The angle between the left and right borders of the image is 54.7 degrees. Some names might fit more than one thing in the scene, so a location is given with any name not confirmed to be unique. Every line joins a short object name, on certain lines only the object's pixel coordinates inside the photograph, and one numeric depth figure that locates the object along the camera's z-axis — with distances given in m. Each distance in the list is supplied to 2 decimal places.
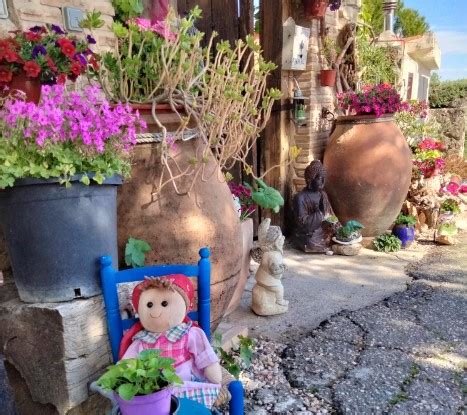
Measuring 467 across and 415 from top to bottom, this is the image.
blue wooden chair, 1.43
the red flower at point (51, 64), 1.66
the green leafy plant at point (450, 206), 4.54
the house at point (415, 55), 7.02
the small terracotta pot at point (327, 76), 4.40
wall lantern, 4.25
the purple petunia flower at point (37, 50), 1.65
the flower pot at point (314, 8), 4.16
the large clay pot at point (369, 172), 4.13
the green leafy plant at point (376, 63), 5.32
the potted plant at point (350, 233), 4.00
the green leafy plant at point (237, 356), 2.00
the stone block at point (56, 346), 1.47
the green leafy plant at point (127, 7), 2.11
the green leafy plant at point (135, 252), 1.72
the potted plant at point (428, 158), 4.64
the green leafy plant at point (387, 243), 4.16
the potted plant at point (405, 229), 4.23
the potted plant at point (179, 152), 1.73
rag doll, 1.46
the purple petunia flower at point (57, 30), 1.78
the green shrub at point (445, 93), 11.74
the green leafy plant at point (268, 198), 2.66
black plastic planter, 1.42
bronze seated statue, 3.99
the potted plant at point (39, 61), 1.64
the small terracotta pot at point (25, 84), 1.68
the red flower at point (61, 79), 1.69
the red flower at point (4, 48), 1.58
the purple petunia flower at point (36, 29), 1.75
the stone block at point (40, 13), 2.03
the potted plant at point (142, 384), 1.18
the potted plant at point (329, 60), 4.41
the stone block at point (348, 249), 4.01
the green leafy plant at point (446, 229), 4.27
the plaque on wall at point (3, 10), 1.95
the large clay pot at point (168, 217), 1.77
